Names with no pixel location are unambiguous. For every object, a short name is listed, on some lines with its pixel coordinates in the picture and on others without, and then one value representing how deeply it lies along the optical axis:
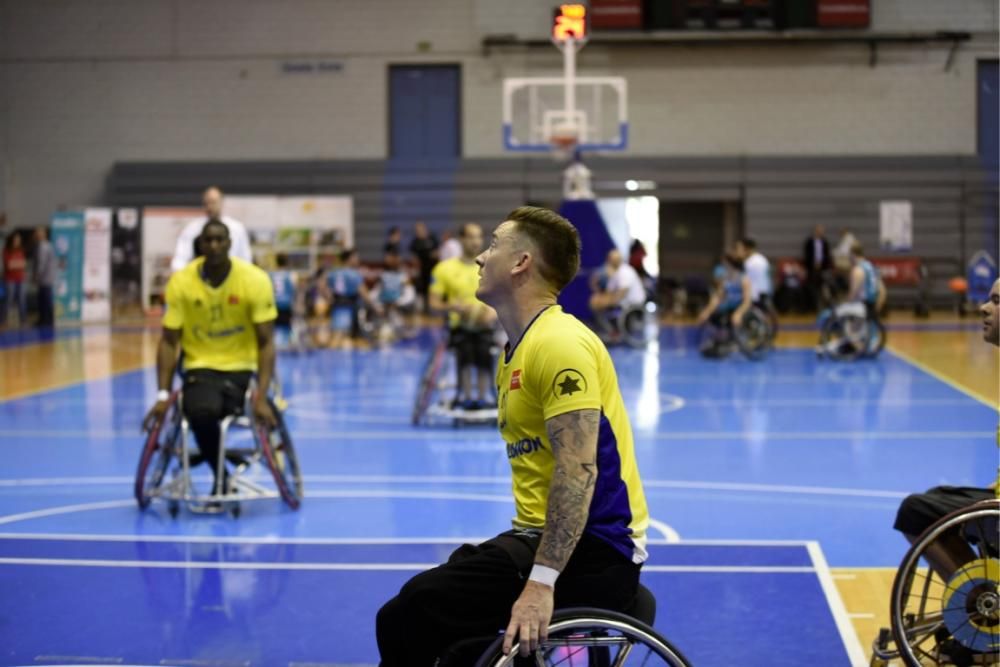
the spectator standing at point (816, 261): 23.08
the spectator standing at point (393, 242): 22.11
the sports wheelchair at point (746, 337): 15.40
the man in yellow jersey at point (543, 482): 2.81
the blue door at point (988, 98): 23.88
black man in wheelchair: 6.71
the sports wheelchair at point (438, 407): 10.10
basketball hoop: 15.42
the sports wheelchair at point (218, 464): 6.71
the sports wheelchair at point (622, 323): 16.91
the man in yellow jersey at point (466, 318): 10.11
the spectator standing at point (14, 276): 21.48
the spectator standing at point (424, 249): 22.83
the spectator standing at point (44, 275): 21.06
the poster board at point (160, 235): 22.55
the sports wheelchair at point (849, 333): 14.95
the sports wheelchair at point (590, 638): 2.75
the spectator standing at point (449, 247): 22.00
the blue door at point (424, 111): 24.41
